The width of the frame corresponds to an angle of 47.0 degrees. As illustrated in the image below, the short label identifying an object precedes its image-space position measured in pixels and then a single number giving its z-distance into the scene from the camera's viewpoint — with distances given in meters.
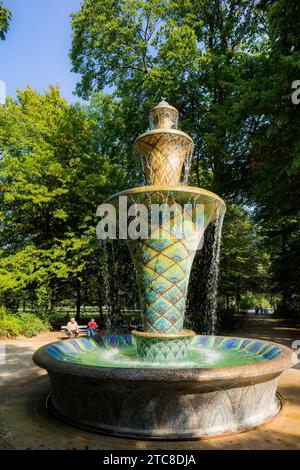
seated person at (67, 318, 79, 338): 12.60
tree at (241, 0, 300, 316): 8.99
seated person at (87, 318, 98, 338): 12.86
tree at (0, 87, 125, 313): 17.59
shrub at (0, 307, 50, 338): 14.28
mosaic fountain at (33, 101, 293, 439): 3.55
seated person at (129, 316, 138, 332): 13.88
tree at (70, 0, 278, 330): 14.42
